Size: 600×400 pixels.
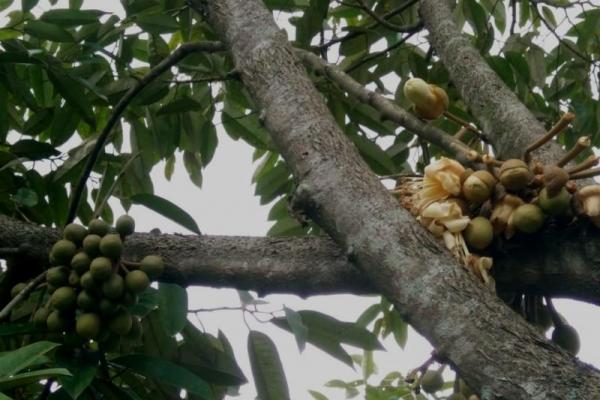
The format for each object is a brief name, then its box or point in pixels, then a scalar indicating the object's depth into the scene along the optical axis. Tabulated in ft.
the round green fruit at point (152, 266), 7.73
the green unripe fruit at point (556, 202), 7.53
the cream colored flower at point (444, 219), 7.65
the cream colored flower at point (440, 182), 7.78
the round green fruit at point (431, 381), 8.08
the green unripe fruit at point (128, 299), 7.84
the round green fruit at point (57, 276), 7.81
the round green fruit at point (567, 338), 7.88
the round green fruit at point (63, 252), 7.83
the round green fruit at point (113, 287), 7.77
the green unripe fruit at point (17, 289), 8.00
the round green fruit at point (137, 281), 7.74
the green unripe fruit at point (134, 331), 8.09
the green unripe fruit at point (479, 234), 7.62
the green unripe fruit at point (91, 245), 7.80
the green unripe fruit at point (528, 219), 7.54
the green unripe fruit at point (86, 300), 7.78
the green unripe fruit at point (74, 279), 7.81
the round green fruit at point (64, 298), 7.77
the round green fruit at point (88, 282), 7.75
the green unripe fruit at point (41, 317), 7.89
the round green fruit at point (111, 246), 7.76
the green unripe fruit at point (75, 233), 7.87
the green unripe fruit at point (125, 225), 7.84
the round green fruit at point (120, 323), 7.86
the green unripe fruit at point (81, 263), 7.78
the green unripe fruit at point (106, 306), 7.82
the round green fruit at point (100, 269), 7.73
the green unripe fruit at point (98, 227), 7.88
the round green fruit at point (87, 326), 7.75
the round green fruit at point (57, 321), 7.82
